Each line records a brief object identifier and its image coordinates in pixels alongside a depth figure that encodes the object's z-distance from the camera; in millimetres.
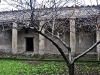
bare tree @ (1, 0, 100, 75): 3652
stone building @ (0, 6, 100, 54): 9534
